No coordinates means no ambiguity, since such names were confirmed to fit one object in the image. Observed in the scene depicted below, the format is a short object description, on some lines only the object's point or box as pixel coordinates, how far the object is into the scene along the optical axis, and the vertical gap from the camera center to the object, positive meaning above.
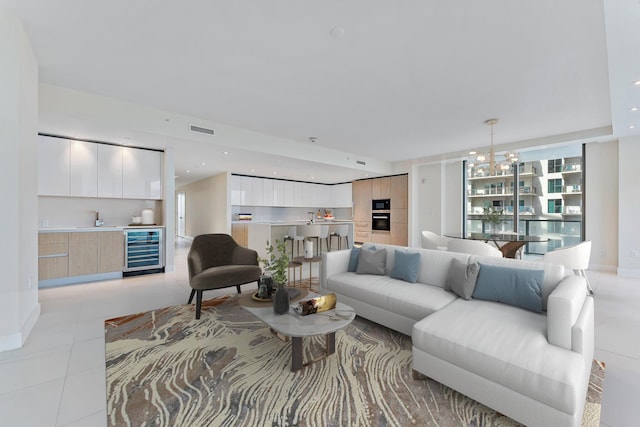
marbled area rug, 1.63 -1.18
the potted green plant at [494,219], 5.13 -0.11
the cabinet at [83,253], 4.44 -0.63
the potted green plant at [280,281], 2.22 -0.61
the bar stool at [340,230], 6.48 -0.40
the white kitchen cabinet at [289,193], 9.34 +0.70
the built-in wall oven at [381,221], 8.50 -0.24
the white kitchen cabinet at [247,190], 8.39 +0.73
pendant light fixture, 4.41 +0.85
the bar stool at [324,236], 5.86 -0.48
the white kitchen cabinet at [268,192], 8.85 +0.69
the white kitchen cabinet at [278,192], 9.09 +0.71
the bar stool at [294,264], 3.59 -0.65
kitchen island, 5.61 -0.39
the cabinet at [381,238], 8.52 -0.76
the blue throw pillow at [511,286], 2.14 -0.60
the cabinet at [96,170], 4.43 +0.77
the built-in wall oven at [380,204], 8.52 +0.28
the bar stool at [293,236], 5.54 -0.45
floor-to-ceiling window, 5.98 +0.38
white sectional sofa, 1.42 -0.79
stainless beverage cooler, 5.00 -0.67
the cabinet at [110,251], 4.70 -0.63
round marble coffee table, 1.95 -0.80
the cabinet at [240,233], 7.10 -0.51
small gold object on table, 2.20 -0.73
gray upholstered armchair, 3.14 -0.66
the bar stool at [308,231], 5.48 -0.34
